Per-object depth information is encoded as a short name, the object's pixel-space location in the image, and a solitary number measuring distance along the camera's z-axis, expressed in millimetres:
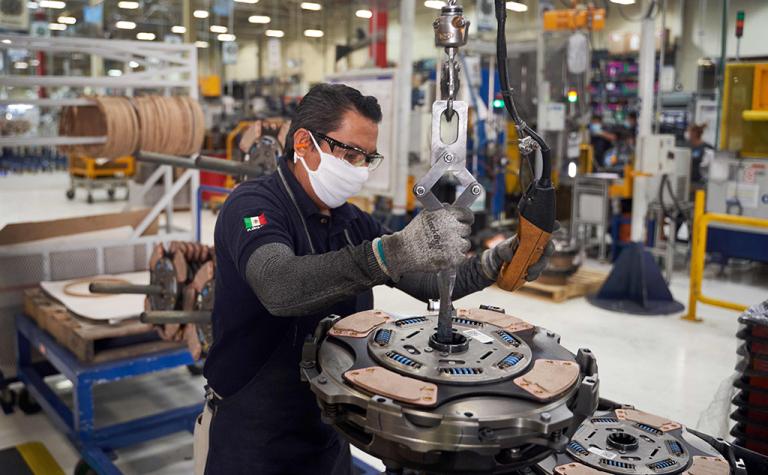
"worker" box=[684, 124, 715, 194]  8641
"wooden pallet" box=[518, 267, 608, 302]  6980
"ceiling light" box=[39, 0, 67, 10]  17081
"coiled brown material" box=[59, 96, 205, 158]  4605
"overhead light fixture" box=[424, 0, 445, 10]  16516
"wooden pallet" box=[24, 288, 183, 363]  3736
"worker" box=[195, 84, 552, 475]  1867
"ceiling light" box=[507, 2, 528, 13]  15316
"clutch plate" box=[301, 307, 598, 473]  1292
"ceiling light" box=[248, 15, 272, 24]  21078
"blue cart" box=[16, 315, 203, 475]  3578
